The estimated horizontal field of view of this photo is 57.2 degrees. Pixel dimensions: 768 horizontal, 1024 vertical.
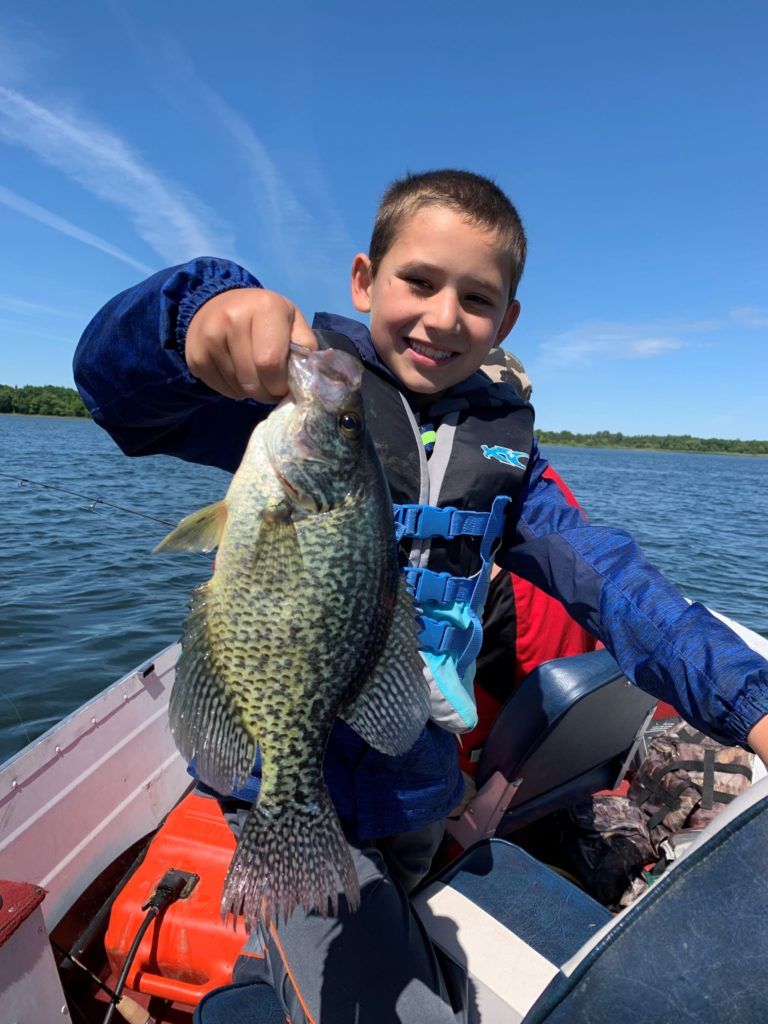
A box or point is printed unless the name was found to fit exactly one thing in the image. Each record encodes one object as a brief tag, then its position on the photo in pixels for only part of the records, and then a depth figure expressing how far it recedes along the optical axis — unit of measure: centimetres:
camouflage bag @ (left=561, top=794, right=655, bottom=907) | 84
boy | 46
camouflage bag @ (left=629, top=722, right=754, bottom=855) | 91
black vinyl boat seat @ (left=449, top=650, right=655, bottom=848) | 84
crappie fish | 44
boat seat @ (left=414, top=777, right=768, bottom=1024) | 34
